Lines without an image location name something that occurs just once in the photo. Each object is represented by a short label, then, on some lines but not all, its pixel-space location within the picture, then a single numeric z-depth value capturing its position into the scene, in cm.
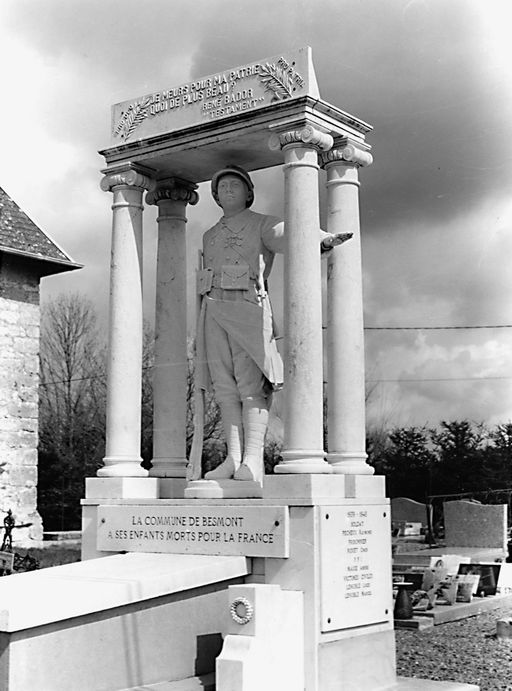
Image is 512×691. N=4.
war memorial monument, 588
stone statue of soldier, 746
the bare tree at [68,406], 3331
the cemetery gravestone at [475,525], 1886
